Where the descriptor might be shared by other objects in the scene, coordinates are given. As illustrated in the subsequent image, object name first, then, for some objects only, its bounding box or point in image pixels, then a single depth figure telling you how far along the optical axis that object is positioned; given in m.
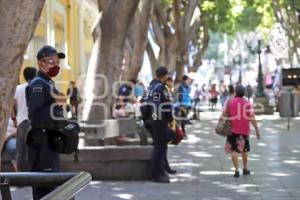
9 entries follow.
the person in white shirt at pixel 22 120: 8.45
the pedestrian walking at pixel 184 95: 20.05
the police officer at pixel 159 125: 10.33
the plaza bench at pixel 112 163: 10.48
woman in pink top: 10.98
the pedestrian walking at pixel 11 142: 9.13
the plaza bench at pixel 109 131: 11.27
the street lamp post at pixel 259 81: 30.67
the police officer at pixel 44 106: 6.45
